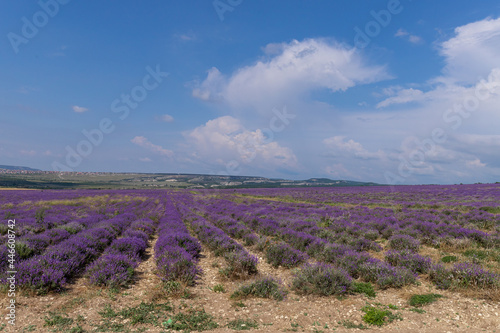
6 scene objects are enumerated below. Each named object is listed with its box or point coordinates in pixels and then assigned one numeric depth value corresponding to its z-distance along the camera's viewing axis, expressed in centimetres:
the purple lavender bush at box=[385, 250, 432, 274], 802
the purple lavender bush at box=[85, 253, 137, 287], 682
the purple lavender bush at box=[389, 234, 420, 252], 1067
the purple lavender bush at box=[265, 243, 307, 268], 917
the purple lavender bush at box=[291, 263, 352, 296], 647
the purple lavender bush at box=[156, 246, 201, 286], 740
